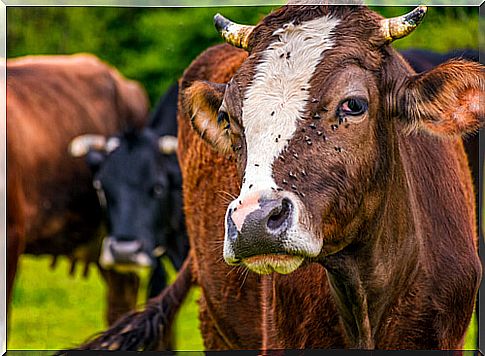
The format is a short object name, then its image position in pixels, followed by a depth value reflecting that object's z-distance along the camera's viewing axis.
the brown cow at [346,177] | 7.70
